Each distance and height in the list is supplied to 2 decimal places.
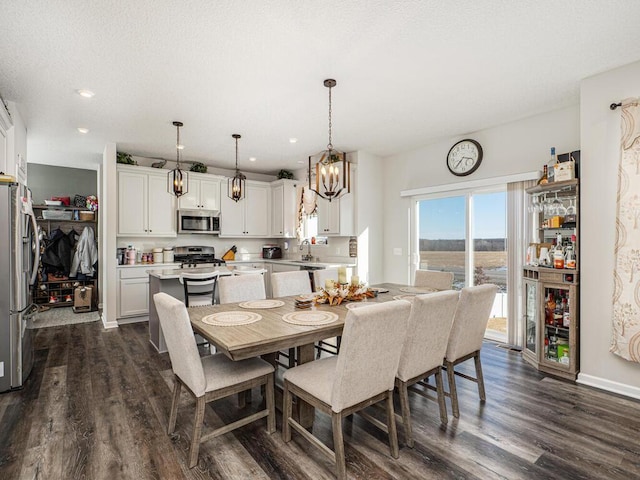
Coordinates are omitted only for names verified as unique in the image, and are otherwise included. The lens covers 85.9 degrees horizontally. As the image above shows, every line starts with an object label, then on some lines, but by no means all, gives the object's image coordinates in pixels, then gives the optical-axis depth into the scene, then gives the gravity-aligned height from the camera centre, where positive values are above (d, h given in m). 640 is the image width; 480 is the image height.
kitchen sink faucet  6.24 -0.23
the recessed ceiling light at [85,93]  3.16 +1.37
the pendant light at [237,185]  4.32 +0.70
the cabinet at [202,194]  5.83 +0.80
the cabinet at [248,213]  6.30 +0.51
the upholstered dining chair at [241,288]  3.01 -0.44
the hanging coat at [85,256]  6.20 -0.28
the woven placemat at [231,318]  2.12 -0.51
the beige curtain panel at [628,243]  2.65 -0.04
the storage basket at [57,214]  6.06 +0.48
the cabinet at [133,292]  5.08 -0.78
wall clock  4.33 +1.05
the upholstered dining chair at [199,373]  1.87 -0.81
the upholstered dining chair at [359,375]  1.70 -0.74
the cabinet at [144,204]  5.24 +0.58
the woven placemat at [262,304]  2.62 -0.50
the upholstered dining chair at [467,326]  2.41 -0.64
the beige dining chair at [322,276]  3.61 -0.40
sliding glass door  4.23 -0.02
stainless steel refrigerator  2.75 -0.37
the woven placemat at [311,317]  2.13 -0.51
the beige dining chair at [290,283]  3.34 -0.44
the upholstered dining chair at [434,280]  3.48 -0.43
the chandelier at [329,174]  2.96 +0.57
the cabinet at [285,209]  6.54 +0.60
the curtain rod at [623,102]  2.69 +1.08
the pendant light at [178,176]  4.12 +0.78
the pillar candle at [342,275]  3.06 -0.32
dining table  1.80 -0.52
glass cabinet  3.09 -0.45
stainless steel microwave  5.76 +0.33
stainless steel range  5.80 -0.30
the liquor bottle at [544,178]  3.36 +0.60
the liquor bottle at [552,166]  3.29 +0.69
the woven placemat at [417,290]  3.17 -0.49
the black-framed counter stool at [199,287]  3.63 -0.52
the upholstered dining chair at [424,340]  2.07 -0.64
